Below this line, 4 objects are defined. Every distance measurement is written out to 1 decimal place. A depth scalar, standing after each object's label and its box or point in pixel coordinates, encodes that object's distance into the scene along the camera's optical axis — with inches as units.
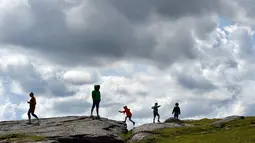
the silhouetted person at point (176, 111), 2827.3
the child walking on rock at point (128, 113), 2600.4
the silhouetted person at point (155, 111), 2691.9
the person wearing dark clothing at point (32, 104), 2189.6
